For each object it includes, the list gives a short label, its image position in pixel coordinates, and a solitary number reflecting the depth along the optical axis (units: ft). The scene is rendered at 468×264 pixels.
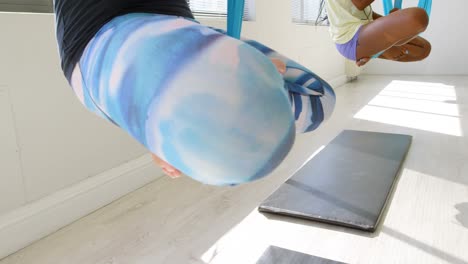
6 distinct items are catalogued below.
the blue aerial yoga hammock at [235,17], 3.06
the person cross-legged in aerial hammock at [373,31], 5.49
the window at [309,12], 14.39
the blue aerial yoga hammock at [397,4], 6.10
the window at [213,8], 8.99
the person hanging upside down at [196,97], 1.70
